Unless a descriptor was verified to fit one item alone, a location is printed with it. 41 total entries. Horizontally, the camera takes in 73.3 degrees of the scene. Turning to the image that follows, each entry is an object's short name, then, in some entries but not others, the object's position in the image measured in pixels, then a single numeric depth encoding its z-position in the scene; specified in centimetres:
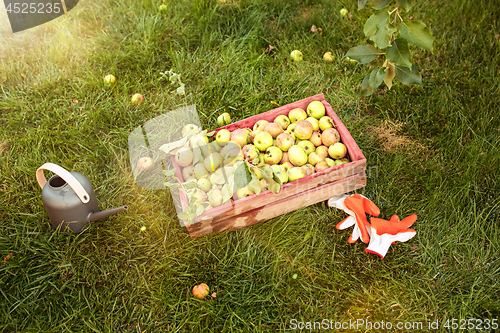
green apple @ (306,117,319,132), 253
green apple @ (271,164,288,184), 220
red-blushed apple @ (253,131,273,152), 240
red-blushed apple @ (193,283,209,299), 220
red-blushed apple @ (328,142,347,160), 237
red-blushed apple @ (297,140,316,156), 244
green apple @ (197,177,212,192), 226
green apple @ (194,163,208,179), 231
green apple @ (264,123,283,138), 246
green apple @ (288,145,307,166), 234
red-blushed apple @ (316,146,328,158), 240
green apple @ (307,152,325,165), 238
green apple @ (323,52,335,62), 343
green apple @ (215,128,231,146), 249
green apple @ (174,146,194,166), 233
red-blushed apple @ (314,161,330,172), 232
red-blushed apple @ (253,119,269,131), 251
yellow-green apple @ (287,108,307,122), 258
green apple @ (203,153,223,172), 231
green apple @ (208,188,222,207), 219
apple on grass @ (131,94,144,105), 314
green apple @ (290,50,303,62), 343
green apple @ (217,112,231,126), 291
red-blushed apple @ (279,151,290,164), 241
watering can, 212
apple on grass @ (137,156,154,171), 268
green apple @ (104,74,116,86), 326
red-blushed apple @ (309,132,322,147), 248
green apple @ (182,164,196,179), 235
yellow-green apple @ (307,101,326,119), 257
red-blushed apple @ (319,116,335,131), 251
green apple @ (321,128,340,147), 242
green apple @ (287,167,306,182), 229
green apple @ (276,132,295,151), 240
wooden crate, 219
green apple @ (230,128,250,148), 246
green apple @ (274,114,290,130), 256
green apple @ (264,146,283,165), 236
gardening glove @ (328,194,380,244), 229
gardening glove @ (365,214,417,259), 226
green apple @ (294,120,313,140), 244
